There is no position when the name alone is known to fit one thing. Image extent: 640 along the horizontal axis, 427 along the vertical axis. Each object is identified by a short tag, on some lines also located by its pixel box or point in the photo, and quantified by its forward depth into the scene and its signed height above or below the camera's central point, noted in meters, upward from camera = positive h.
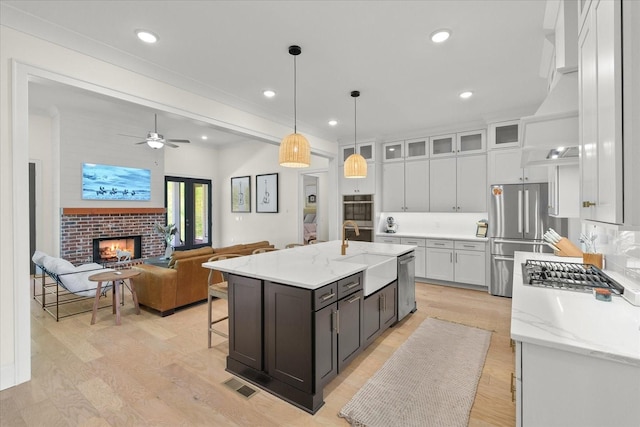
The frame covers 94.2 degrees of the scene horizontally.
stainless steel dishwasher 3.54 -0.90
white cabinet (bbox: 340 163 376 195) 5.95 +0.60
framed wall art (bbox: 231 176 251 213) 8.12 +0.56
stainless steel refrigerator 4.41 -0.19
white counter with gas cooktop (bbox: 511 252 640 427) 1.01 -0.57
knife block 2.71 -0.34
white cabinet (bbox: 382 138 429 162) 5.63 +1.24
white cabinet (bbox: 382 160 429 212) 5.59 +0.53
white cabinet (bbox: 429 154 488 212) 5.05 +0.51
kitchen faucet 3.32 -0.39
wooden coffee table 3.55 -0.77
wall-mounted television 5.77 +0.67
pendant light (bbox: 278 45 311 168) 2.79 +0.61
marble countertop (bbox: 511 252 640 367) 1.04 -0.47
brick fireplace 5.52 -0.27
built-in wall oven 5.99 +0.01
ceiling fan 5.13 +1.29
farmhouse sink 2.78 -0.58
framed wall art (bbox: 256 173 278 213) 7.61 +0.55
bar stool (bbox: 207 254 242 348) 2.89 -0.78
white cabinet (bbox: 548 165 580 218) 2.15 +0.16
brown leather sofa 3.81 -0.90
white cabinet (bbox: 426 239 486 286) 4.93 -0.83
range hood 1.74 +0.54
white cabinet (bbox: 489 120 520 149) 4.67 +1.25
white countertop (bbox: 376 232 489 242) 4.97 -0.42
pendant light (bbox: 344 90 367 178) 3.80 +0.60
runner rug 2.01 -1.37
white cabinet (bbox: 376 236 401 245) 5.66 -0.51
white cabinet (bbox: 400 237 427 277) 5.42 -0.76
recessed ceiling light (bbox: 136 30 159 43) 2.53 +1.55
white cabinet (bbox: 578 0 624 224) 1.09 +0.41
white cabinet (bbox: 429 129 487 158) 5.10 +1.23
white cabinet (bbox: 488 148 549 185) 4.50 +0.65
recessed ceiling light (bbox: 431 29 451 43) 2.54 +1.54
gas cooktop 1.74 -0.42
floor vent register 2.27 -1.36
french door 7.78 +0.12
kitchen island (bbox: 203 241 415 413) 2.09 -0.83
